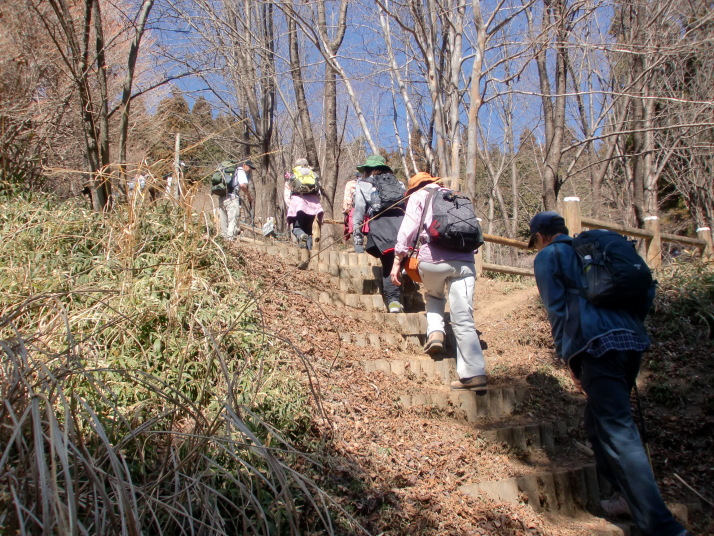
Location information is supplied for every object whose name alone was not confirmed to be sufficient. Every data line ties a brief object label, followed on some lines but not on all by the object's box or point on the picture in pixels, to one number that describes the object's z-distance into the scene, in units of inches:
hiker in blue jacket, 124.4
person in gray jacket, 252.1
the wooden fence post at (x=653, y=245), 306.7
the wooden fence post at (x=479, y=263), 358.6
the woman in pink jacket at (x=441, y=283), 187.5
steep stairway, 149.9
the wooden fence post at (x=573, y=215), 287.9
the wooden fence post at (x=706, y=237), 331.6
